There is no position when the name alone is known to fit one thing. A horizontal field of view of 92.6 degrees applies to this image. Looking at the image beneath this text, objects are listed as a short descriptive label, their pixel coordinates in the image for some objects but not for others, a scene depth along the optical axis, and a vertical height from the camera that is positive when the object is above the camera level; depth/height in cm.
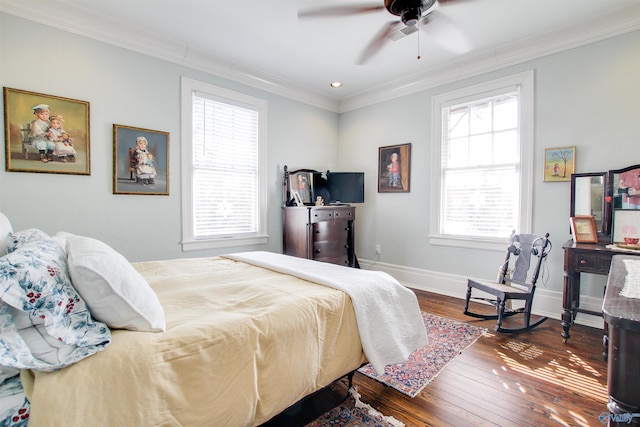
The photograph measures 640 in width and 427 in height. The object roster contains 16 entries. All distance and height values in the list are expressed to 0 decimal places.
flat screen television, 441 +30
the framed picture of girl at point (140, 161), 291 +45
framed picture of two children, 242 +60
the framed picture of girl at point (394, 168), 418 +56
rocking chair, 271 -71
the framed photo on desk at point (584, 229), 265 -17
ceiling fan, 206 +133
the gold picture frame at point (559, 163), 294 +45
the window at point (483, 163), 325 +54
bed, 85 -48
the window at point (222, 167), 339 +47
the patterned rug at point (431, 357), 194 -110
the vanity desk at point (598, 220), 244 -9
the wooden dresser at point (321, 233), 382 -33
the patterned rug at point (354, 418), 155 -110
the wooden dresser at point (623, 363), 71 -37
